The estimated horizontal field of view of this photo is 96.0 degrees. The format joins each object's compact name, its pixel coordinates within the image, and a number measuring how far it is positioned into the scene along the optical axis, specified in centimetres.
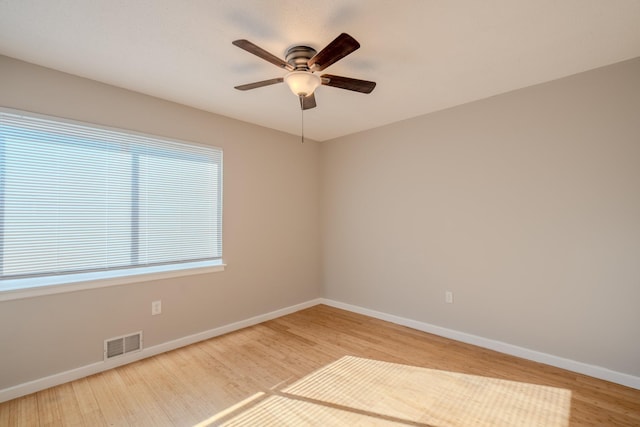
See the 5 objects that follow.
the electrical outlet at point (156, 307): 274
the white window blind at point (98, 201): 216
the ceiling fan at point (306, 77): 180
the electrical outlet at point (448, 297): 314
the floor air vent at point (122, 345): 247
